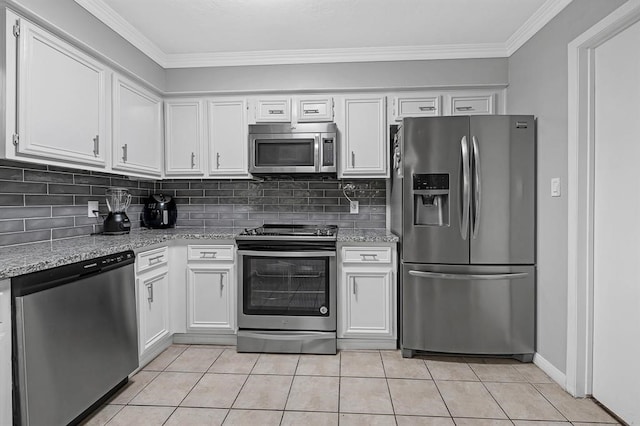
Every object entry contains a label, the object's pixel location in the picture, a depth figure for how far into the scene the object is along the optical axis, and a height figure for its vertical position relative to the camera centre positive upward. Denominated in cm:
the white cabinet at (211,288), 288 -64
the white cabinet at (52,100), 178 +60
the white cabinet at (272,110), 316 +86
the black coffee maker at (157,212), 334 -4
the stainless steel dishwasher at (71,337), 150 -63
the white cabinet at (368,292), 280 -65
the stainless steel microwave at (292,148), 301 +50
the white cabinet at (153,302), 245 -68
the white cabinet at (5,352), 143 -57
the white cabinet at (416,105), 308 +88
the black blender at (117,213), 269 -4
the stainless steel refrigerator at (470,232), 252 -17
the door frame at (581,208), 207 +0
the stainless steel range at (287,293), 277 -66
